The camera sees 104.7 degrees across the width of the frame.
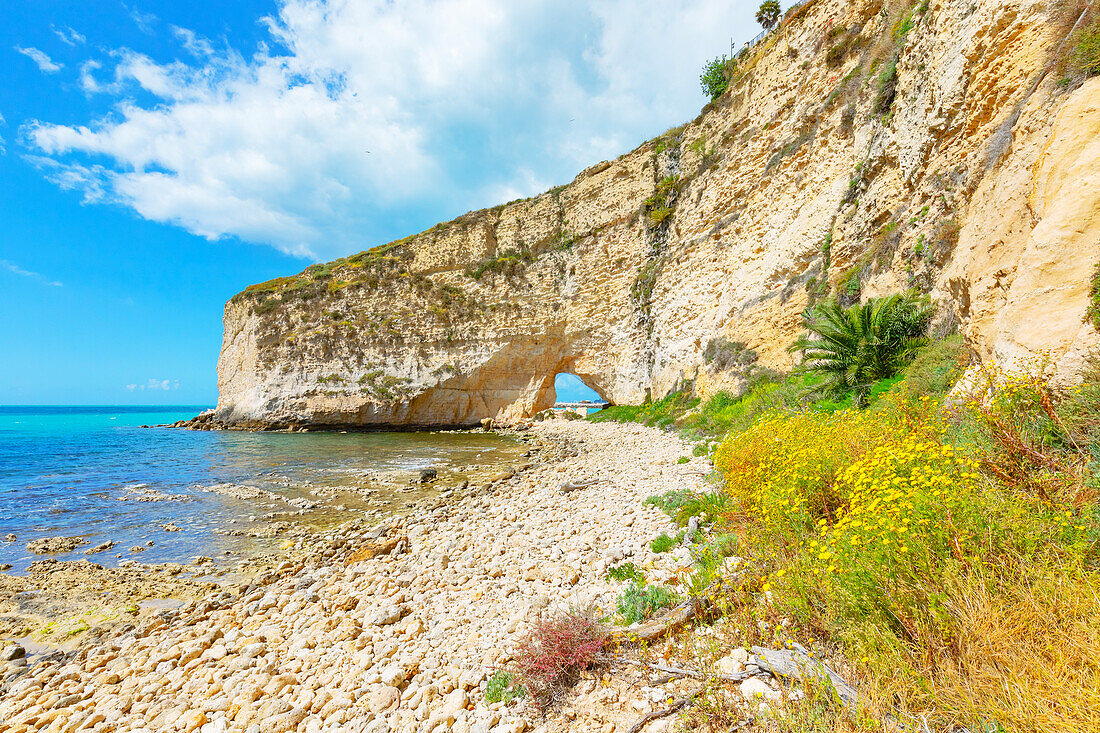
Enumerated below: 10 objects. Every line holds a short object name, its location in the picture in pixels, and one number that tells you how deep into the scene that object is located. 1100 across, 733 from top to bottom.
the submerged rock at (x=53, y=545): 8.20
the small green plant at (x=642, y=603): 3.46
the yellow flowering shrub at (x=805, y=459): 3.74
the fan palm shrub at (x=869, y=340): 8.02
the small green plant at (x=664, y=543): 4.89
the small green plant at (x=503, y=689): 3.04
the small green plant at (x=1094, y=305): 3.82
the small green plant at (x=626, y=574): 4.30
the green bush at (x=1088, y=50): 5.58
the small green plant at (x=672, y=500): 6.22
